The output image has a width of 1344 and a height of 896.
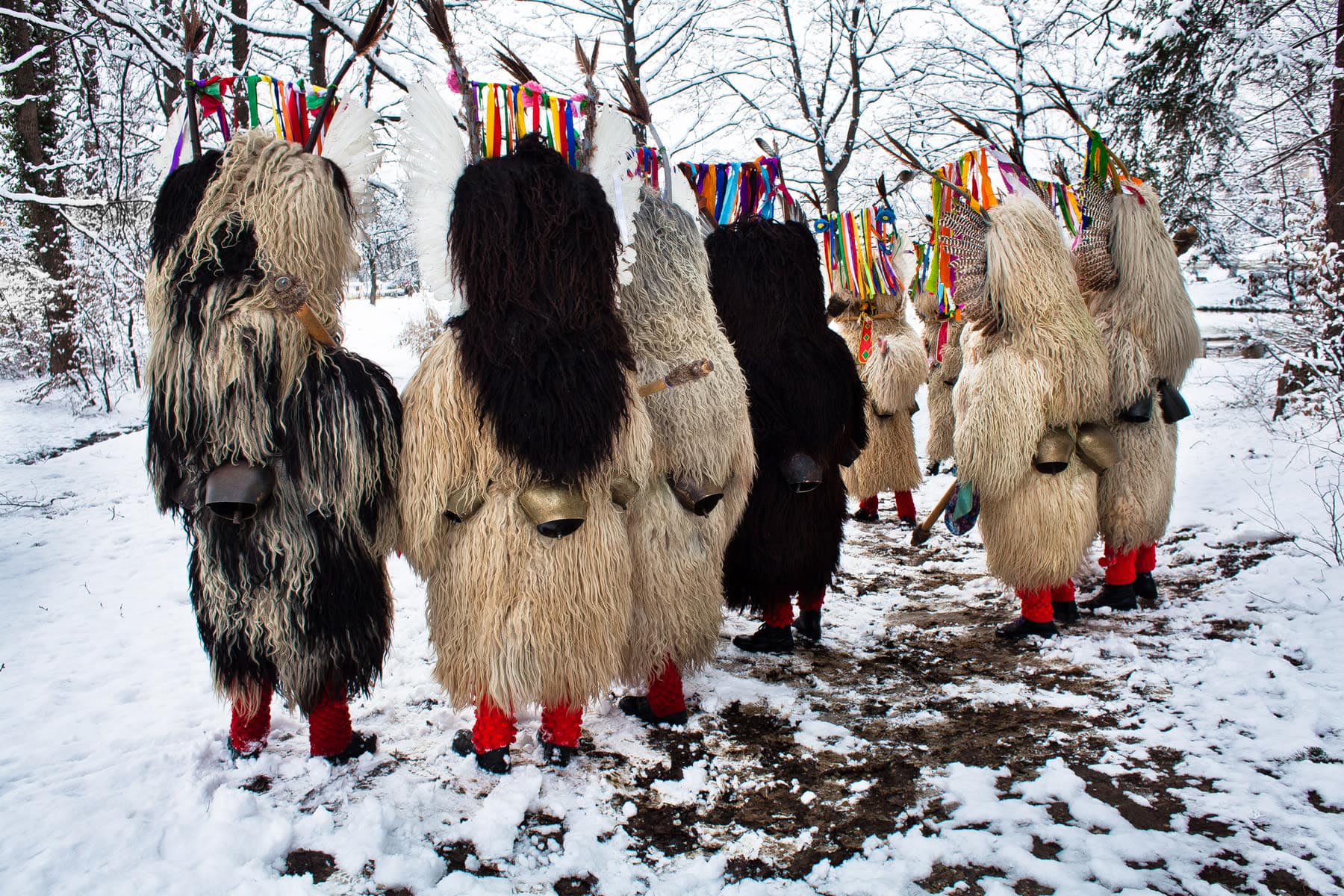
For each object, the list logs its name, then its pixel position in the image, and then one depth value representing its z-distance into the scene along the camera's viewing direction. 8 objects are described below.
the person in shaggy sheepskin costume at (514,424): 2.36
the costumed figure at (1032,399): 3.51
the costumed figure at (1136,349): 3.77
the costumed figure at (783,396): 3.37
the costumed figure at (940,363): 6.63
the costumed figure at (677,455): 2.78
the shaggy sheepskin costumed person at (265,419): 2.29
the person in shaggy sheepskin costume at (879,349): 5.82
